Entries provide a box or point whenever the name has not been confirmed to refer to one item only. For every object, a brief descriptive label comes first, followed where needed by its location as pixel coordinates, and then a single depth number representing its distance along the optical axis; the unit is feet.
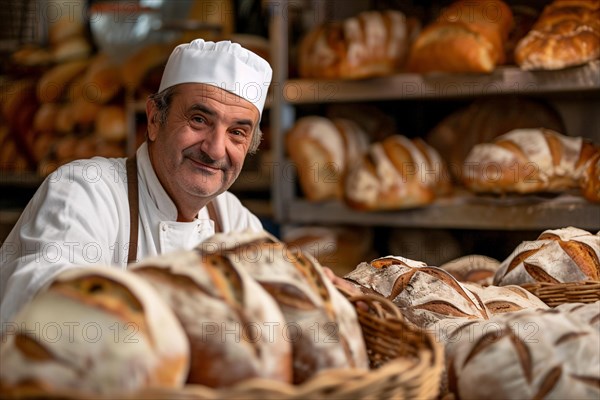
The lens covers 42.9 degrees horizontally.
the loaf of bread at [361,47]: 10.59
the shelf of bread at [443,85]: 9.16
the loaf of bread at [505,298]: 4.57
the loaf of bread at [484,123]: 10.87
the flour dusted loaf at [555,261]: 5.30
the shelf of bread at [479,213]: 9.13
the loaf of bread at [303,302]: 3.01
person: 5.54
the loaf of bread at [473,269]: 6.19
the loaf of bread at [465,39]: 9.68
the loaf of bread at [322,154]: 10.96
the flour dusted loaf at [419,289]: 4.17
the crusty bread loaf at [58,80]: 14.92
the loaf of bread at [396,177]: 10.06
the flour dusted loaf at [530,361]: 3.19
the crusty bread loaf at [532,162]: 9.20
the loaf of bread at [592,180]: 8.73
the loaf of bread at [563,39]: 8.98
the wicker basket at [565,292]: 4.82
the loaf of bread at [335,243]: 11.21
